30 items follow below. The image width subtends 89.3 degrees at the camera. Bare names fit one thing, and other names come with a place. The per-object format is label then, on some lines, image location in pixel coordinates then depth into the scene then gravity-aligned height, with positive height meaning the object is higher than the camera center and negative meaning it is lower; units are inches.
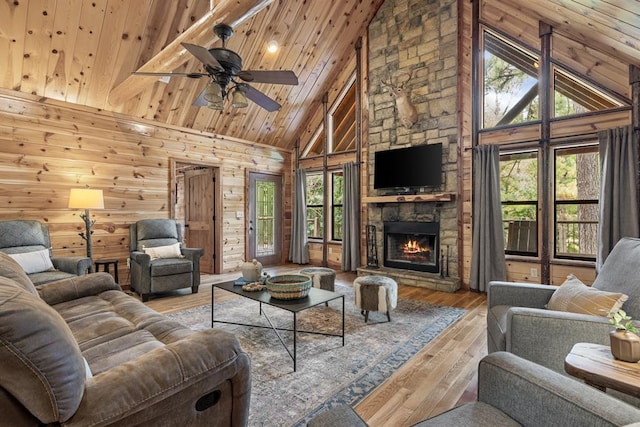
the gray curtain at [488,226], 178.4 -5.8
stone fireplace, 193.5 +57.2
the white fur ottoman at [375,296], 129.9 -32.6
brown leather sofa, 36.5 -22.6
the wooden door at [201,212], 242.7 +1.7
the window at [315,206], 274.7 +7.5
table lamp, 155.6 +6.3
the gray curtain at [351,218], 237.8 -2.4
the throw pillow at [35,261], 134.9 -20.2
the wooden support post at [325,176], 262.2 +31.0
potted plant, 48.6 -18.9
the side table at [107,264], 170.7 -27.0
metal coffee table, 99.6 -27.9
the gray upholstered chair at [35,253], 135.9 -17.1
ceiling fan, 103.2 +48.7
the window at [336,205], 262.5 +8.0
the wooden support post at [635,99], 145.1 +52.9
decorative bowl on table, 104.6 -24.3
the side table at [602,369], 44.5 -22.6
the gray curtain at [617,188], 144.6 +12.8
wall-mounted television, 197.0 +30.8
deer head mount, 207.2 +71.3
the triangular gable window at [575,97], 158.4 +60.4
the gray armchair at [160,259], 166.4 -24.7
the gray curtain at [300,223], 273.1 -7.0
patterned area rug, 79.7 -44.8
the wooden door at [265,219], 260.4 -3.7
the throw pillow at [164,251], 179.8 -21.1
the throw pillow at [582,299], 67.7 -18.7
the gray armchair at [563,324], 64.5 -22.3
